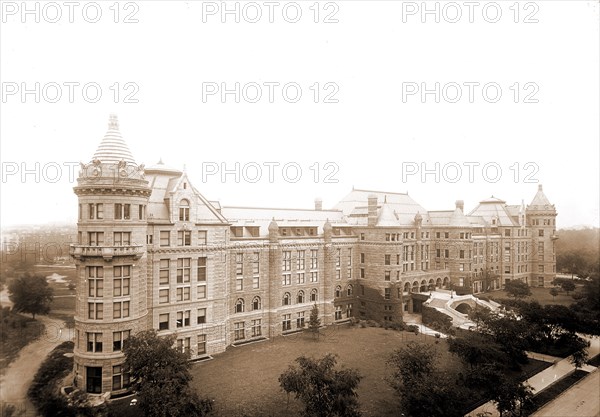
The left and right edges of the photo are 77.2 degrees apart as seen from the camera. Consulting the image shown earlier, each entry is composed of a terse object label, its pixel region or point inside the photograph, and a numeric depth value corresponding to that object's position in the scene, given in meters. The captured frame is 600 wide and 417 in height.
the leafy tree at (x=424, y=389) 26.52
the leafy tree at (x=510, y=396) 29.50
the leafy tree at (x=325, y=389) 26.00
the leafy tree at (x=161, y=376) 25.15
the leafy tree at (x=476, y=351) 35.66
